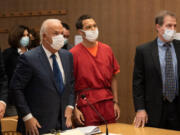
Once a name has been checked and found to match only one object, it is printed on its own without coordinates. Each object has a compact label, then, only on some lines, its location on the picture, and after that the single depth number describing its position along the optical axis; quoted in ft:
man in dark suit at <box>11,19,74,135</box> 8.57
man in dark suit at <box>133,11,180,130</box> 9.41
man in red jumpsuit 10.33
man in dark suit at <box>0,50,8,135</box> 7.37
